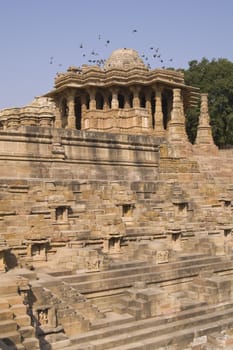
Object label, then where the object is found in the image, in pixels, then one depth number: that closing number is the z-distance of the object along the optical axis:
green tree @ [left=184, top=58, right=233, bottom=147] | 35.97
